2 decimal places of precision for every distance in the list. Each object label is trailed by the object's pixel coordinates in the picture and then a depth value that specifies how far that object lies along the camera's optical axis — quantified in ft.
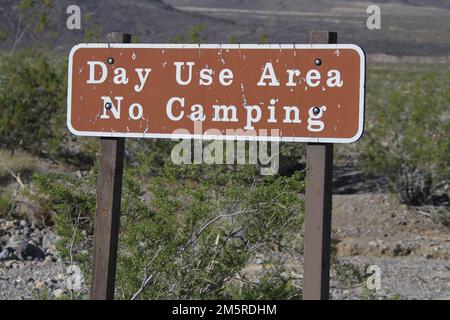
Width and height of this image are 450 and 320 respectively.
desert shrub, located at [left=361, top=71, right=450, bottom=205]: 68.26
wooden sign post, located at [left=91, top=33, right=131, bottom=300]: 25.72
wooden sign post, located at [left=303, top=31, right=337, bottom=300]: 23.78
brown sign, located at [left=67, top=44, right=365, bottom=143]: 23.81
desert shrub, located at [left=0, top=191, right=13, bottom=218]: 61.57
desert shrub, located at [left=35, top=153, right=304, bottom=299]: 32.51
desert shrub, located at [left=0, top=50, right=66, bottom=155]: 77.19
